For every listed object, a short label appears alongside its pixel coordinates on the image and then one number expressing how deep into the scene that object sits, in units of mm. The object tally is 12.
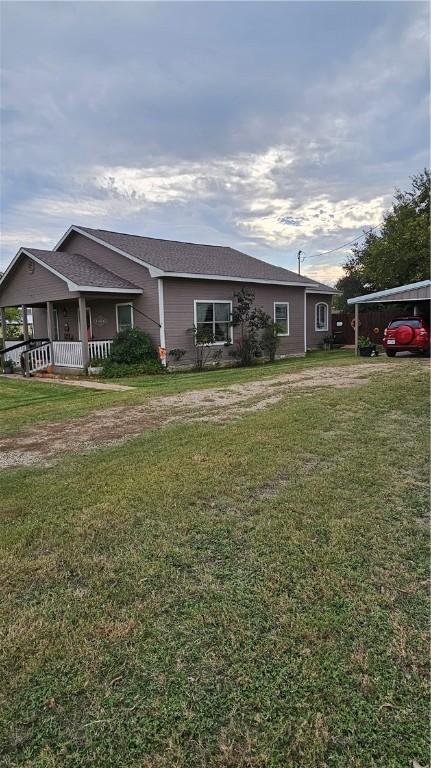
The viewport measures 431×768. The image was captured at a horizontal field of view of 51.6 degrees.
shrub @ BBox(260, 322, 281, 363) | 17188
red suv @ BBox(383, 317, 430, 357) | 15000
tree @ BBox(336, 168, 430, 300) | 24062
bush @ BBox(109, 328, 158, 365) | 13969
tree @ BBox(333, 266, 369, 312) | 37844
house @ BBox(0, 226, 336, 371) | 14328
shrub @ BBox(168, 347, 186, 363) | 14403
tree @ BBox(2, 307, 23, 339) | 23891
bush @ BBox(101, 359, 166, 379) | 13453
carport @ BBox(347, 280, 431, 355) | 15875
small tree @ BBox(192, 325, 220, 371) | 14990
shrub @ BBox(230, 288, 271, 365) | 16203
